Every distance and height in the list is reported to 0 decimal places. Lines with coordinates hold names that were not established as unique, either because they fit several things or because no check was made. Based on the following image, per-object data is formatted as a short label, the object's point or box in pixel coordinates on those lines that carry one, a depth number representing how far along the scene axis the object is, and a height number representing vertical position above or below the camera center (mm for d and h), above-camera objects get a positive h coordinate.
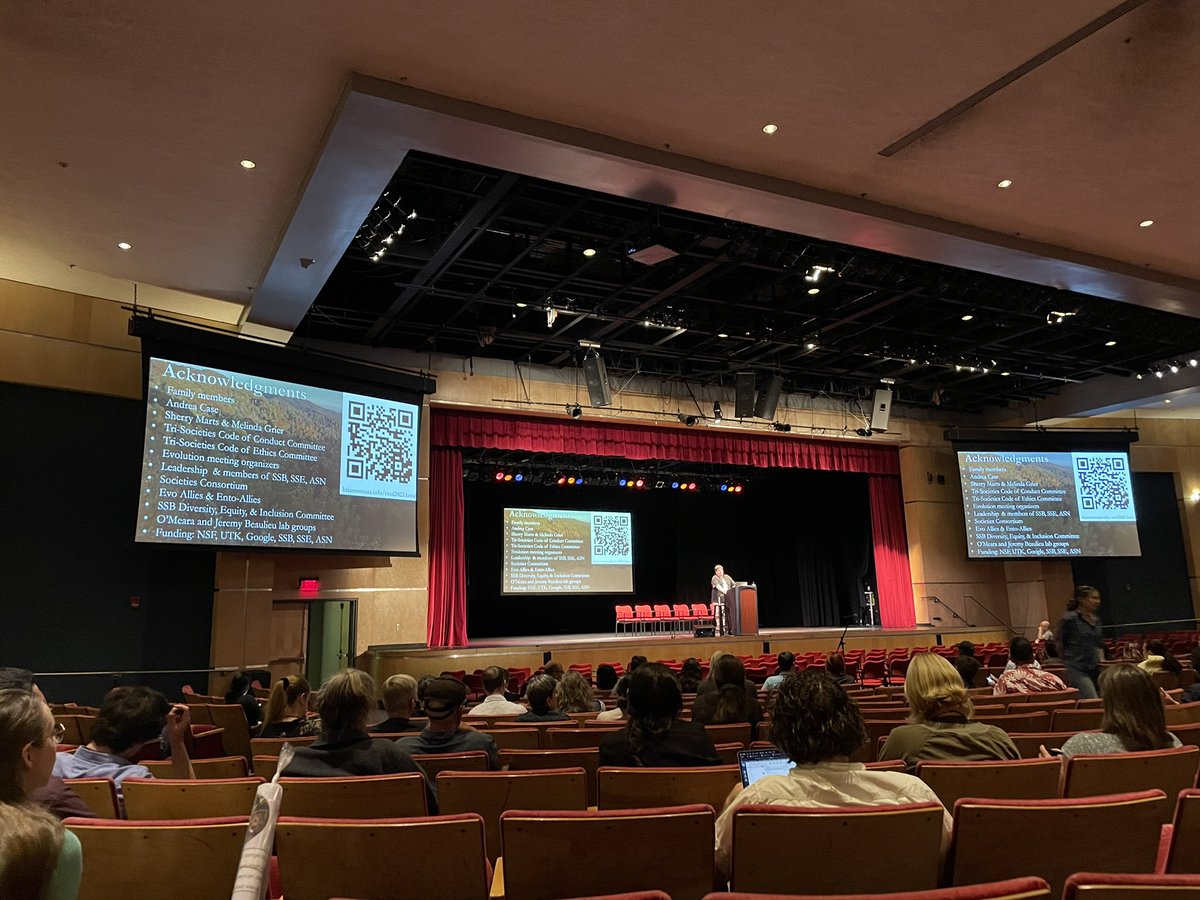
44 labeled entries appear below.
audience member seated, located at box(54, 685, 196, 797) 2902 -447
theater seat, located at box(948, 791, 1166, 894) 1970 -594
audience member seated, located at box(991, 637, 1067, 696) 6258 -696
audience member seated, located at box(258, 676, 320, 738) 4715 -642
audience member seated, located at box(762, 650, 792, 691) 7027 -566
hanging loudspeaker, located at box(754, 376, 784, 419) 13344 +3198
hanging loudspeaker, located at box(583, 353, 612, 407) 12031 +3236
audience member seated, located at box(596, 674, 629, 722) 4395 -677
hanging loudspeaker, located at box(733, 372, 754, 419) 13125 +3297
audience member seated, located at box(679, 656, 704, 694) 6527 -632
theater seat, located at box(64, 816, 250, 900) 1987 -586
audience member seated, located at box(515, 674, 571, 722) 4969 -624
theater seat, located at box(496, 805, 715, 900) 1942 -587
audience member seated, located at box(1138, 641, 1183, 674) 6625 -622
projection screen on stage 16453 +1039
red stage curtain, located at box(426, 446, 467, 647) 13062 +844
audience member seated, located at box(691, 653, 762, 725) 4488 -570
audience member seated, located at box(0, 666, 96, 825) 2166 -486
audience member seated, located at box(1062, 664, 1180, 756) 2908 -469
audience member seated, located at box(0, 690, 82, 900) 1292 -328
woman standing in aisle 6730 -447
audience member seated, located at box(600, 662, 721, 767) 2988 -497
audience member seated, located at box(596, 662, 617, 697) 7457 -683
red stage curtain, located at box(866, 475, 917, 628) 16984 +801
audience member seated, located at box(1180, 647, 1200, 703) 5174 -653
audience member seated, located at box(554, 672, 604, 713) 5871 -666
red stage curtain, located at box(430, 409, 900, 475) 13438 +2835
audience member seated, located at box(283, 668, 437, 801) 2822 -483
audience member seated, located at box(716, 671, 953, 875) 2098 -453
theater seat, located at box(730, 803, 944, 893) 1863 -569
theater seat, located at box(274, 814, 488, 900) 1969 -604
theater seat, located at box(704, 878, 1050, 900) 1325 -484
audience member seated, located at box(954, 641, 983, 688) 5859 -542
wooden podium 14961 -227
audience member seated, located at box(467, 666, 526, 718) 5624 -670
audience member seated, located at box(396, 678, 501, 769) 3326 -515
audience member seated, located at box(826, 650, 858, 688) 6711 -598
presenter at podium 15391 +56
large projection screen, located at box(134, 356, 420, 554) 8109 +1579
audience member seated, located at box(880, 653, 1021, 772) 2898 -485
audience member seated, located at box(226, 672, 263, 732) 6004 -647
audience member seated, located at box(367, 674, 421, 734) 4148 -497
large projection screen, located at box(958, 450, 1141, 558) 15930 +1664
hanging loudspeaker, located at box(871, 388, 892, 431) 14188 +3211
